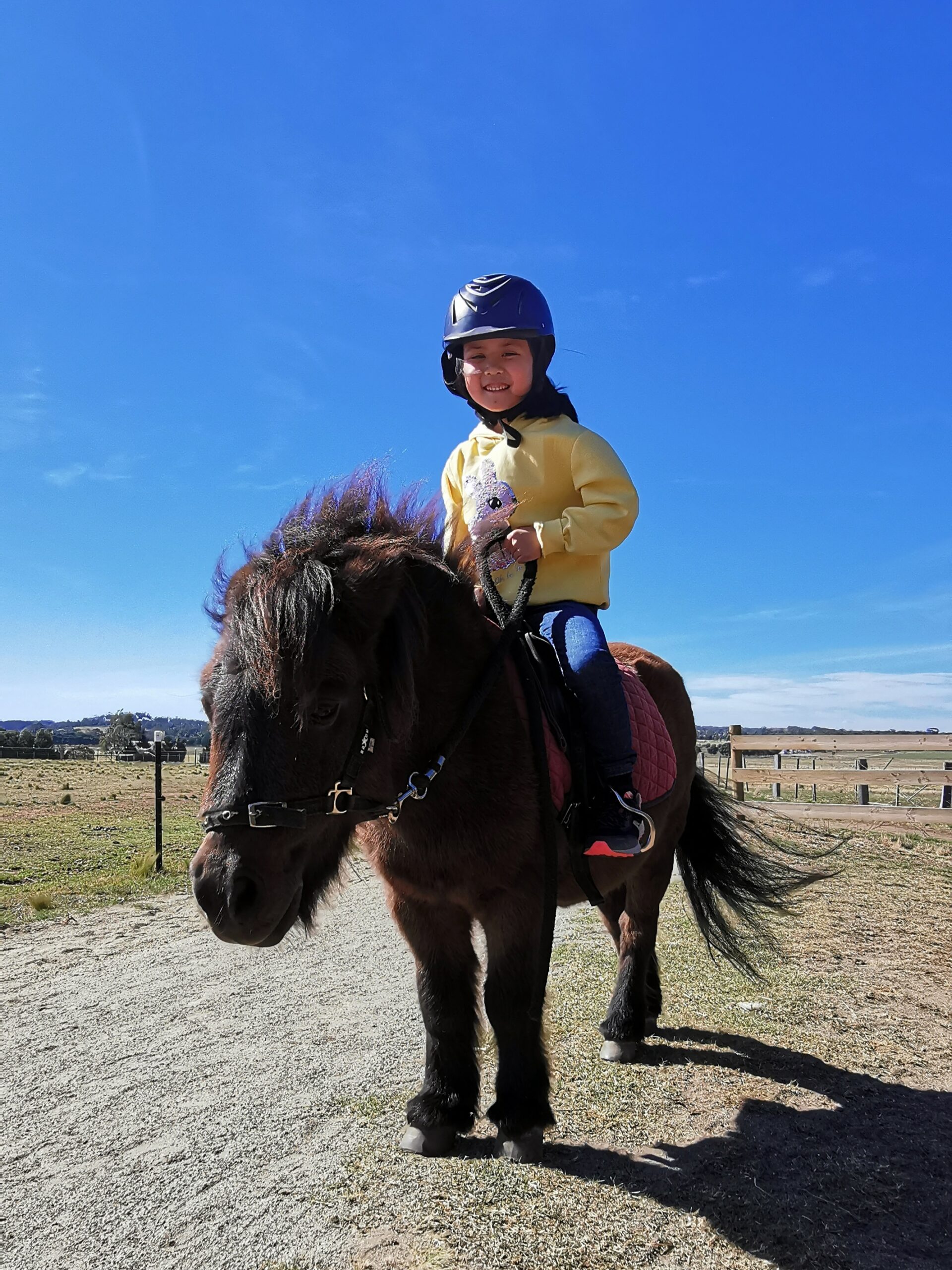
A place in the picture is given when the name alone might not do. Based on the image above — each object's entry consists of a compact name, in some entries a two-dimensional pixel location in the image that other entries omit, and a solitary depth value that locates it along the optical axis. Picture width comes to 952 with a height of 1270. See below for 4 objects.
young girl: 3.12
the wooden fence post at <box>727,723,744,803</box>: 15.89
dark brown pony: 2.10
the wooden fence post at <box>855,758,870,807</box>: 15.82
